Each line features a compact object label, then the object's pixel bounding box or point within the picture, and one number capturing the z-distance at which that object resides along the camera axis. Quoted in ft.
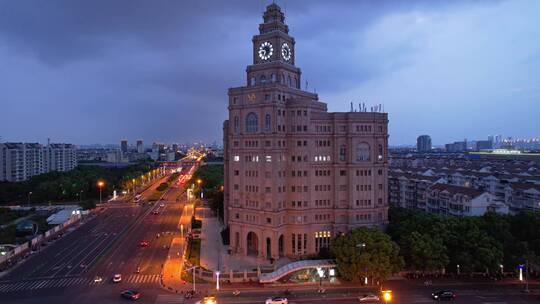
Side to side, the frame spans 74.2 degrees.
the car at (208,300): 190.39
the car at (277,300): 190.83
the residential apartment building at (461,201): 330.95
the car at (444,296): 198.90
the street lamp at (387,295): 147.02
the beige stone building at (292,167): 275.80
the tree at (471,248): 221.87
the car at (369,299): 195.52
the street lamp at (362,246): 212.43
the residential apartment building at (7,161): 637.71
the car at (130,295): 200.34
